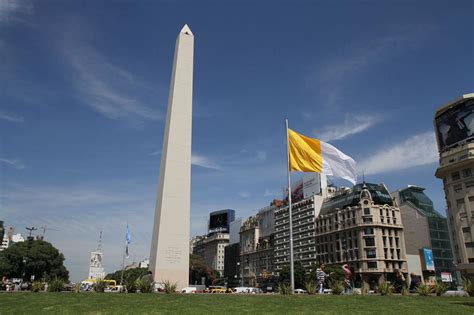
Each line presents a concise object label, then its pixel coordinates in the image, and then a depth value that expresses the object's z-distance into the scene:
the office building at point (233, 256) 140.75
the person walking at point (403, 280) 19.47
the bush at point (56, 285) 21.83
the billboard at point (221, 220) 164.62
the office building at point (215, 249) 169.75
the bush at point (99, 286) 22.19
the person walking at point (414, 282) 20.91
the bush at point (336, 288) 18.69
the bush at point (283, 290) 18.95
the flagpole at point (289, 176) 20.00
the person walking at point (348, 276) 21.45
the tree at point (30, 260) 66.25
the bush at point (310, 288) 18.62
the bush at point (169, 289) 20.44
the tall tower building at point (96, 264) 168.60
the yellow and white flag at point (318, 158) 22.45
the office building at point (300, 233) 103.25
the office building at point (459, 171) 71.44
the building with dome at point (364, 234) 85.19
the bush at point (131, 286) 21.22
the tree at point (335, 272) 72.38
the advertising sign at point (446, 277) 83.71
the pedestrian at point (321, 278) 21.13
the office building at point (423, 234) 92.38
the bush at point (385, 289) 19.73
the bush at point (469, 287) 18.58
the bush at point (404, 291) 18.96
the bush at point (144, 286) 20.67
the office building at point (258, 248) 119.38
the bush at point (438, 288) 19.83
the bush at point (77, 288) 19.53
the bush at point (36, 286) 21.86
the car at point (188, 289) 29.58
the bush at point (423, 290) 19.12
